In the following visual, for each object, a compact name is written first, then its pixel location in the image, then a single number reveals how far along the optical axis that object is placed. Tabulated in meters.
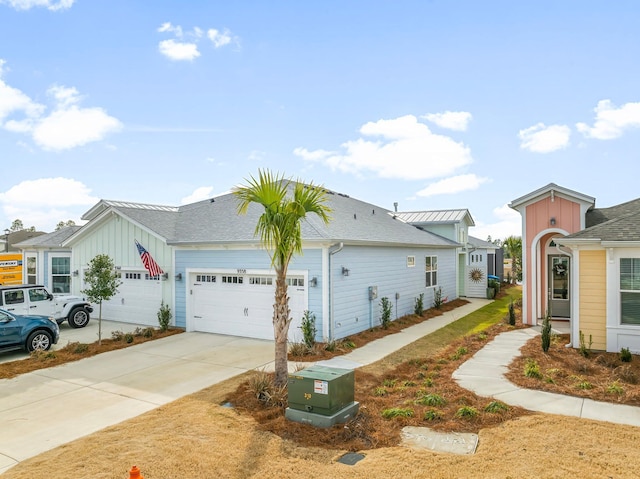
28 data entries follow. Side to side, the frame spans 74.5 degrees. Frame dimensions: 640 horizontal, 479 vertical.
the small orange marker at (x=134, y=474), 3.99
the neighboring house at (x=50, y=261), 19.58
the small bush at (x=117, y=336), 12.92
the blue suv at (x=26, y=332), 10.98
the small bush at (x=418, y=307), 17.50
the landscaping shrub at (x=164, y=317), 14.41
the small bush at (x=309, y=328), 11.55
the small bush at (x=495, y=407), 6.64
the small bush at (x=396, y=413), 6.59
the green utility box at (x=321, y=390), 6.17
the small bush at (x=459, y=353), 10.44
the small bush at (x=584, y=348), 10.16
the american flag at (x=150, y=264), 14.37
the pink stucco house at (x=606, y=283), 10.03
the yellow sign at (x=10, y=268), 23.06
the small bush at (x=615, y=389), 7.41
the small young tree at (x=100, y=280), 12.15
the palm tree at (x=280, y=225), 7.55
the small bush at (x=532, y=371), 8.50
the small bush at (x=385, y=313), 14.68
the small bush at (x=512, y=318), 14.69
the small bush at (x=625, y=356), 9.41
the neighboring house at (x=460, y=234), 23.91
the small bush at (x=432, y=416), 6.44
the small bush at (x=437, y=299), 19.77
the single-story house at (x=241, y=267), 12.29
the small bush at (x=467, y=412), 6.47
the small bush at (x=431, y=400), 7.05
